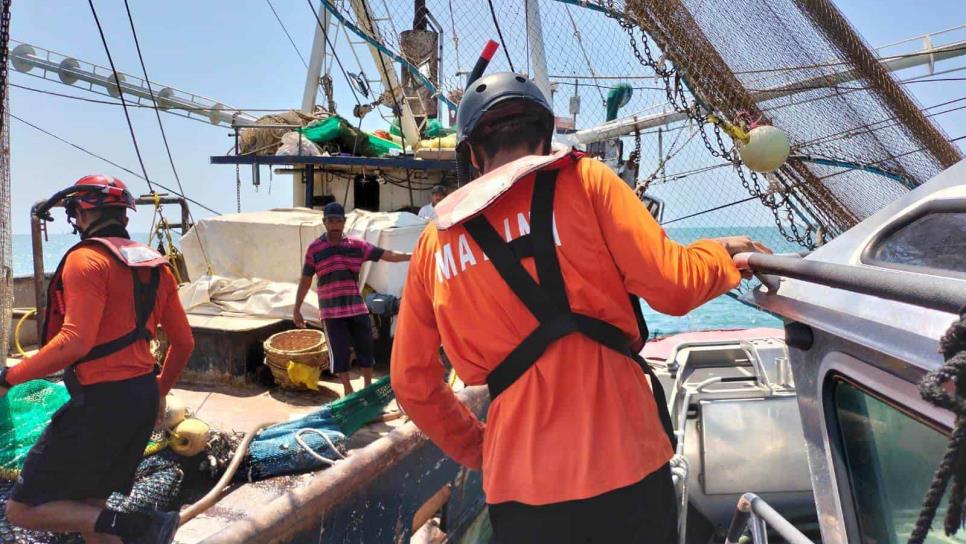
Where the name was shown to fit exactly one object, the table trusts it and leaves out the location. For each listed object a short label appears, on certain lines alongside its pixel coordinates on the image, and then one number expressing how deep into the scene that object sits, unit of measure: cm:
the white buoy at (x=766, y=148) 539
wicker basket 614
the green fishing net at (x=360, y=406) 471
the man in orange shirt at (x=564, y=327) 138
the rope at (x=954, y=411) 79
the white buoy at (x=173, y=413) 445
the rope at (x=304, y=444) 396
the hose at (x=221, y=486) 373
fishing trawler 128
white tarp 745
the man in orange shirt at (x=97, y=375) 287
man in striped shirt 576
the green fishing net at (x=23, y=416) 402
